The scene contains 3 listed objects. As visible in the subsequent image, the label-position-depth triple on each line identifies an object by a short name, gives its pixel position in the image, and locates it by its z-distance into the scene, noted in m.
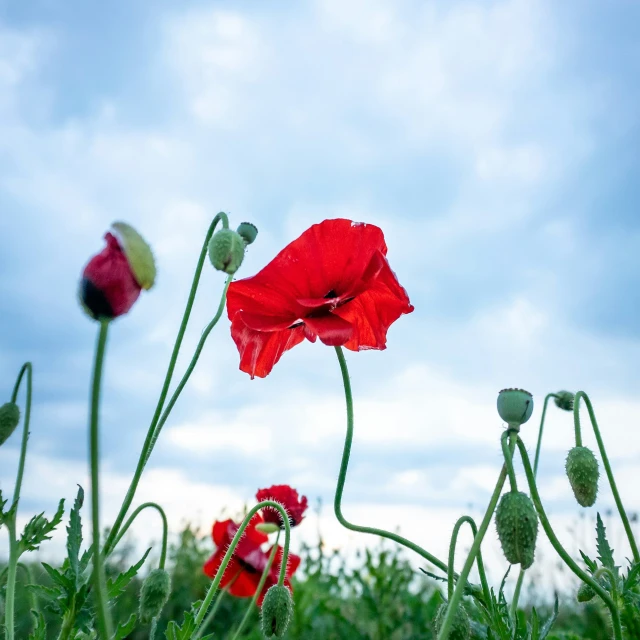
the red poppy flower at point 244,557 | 0.58
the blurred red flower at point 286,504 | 0.55
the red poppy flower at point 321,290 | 0.39
